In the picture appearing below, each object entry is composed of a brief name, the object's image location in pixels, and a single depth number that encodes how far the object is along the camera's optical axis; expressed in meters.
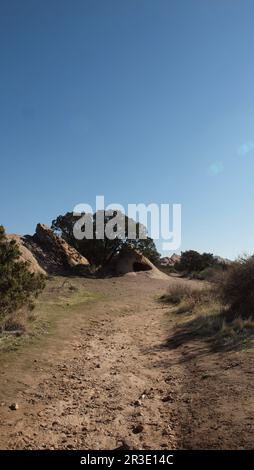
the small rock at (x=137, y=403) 6.63
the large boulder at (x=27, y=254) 23.72
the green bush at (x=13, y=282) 10.59
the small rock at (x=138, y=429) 5.61
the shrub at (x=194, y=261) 42.56
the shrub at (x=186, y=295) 16.96
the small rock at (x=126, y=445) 5.01
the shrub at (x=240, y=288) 12.40
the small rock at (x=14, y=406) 6.22
